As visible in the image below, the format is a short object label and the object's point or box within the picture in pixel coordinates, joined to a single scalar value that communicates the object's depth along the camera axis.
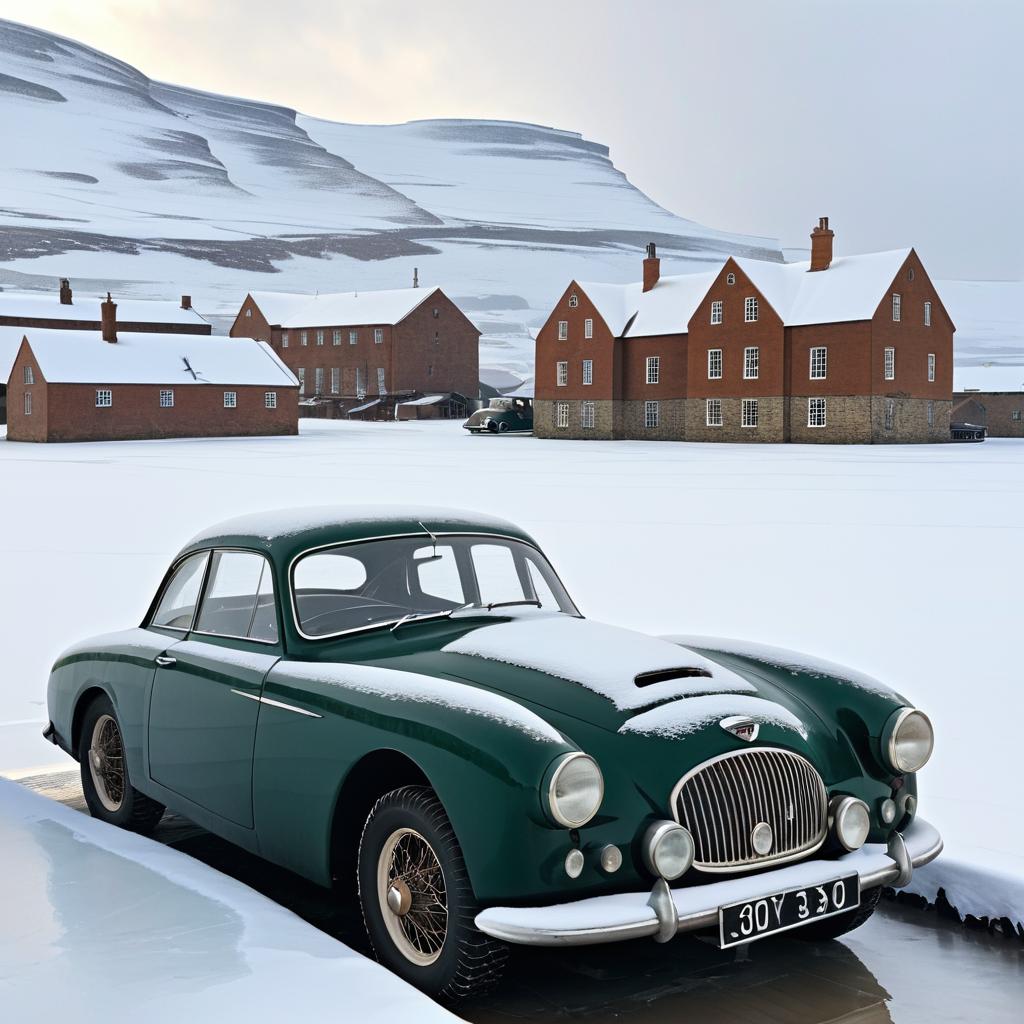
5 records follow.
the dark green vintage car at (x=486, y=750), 3.67
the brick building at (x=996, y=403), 76.69
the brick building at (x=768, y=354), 57.66
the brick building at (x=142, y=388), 60.19
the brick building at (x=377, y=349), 95.81
